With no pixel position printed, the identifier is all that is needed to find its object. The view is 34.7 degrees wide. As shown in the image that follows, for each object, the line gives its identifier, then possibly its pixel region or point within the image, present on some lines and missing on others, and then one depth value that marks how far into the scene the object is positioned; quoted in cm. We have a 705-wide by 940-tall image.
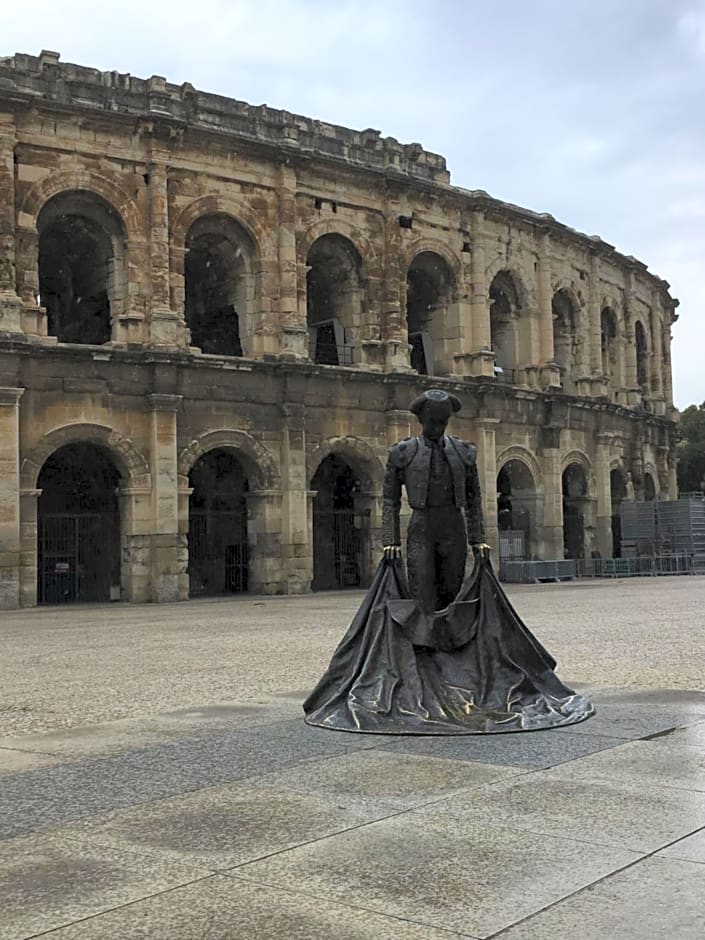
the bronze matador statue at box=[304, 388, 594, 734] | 690
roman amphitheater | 2242
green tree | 5428
